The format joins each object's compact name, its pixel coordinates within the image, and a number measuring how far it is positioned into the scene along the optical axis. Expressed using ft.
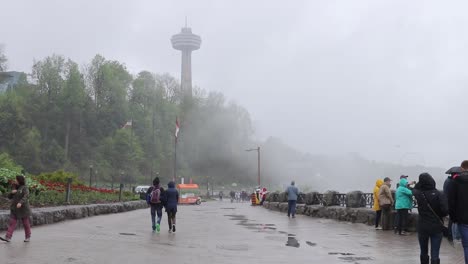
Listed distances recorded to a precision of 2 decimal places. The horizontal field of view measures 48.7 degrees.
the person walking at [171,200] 49.02
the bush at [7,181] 57.42
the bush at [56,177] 95.91
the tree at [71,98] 284.41
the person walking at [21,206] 36.70
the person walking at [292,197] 77.16
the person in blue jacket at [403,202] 46.55
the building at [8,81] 263.16
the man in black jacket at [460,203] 23.59
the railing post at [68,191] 72.54
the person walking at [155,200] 48.65
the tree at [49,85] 282.97
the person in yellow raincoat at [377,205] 53.62
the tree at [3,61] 263.78
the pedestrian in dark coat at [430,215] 25.66
